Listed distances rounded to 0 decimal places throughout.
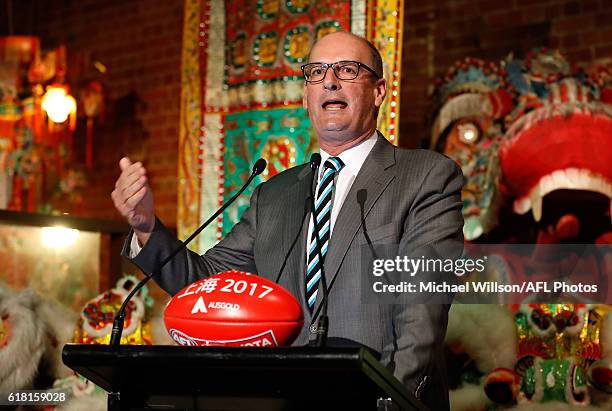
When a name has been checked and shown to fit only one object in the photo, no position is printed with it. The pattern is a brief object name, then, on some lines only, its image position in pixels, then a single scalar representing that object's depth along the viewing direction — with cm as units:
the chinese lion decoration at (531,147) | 681
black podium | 312
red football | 328
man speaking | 366
